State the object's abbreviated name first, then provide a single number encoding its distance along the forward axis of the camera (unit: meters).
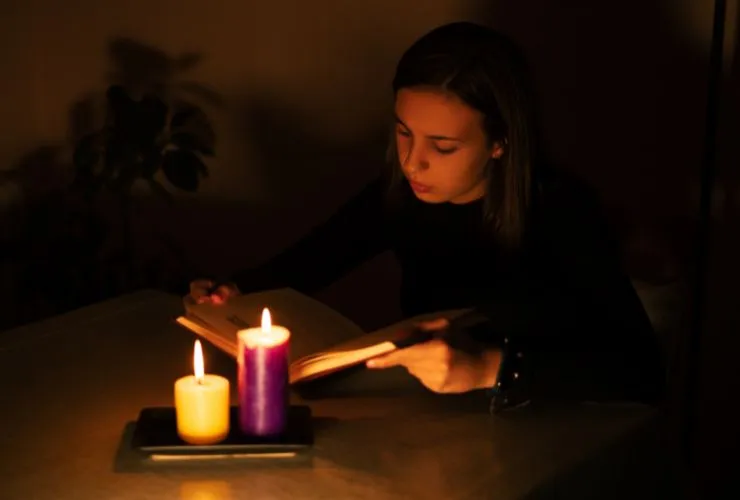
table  2.14
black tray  2.19
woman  2.36
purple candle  2.21
